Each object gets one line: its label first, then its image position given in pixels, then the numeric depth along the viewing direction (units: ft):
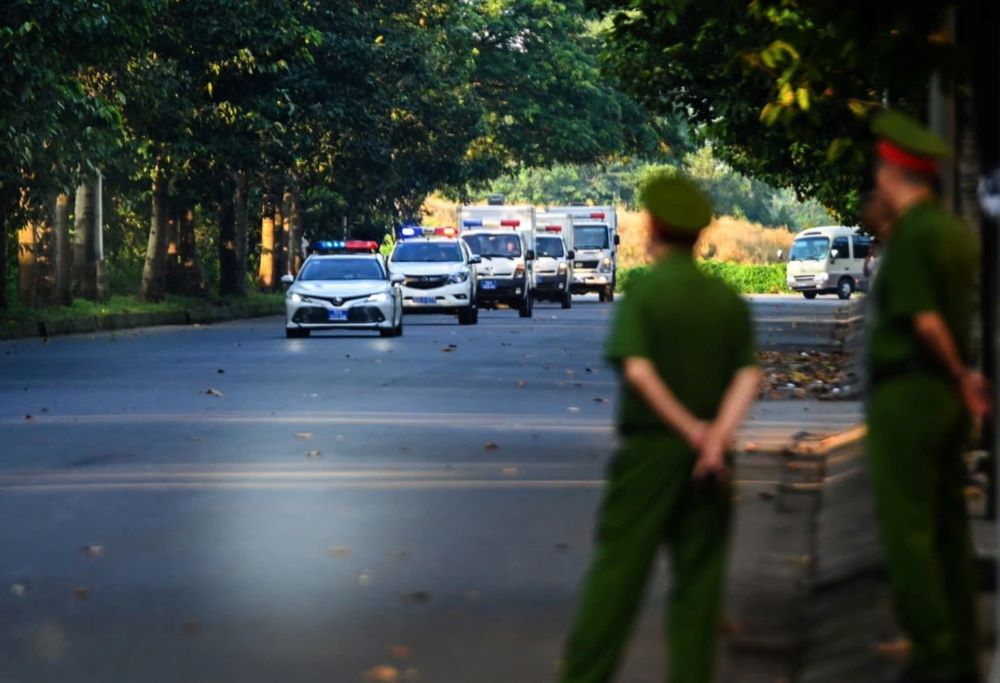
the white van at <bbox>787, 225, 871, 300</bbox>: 514.95
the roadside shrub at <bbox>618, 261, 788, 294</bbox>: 642.99
